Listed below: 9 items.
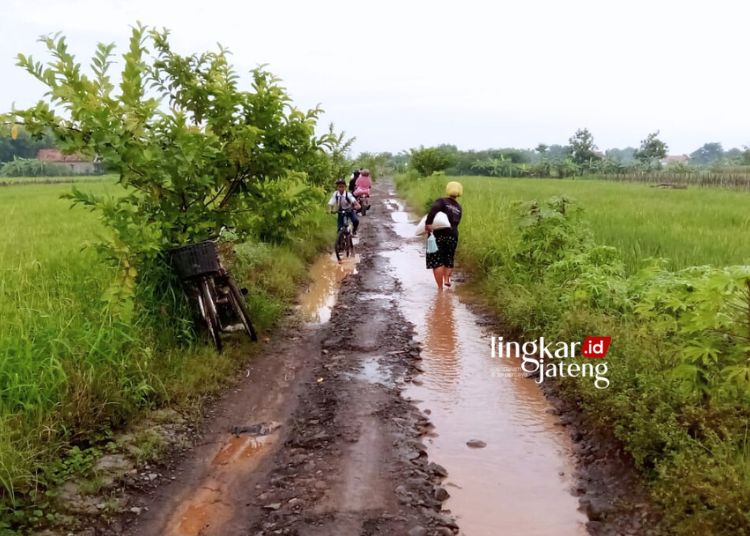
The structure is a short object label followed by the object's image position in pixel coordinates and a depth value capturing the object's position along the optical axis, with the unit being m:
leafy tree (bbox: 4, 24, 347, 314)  5.04
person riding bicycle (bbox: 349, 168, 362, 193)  15.78
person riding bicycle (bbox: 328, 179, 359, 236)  12.02
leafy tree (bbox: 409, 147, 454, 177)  36.75
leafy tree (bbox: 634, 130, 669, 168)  61.34
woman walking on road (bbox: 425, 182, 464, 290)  8.71
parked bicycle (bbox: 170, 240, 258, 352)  5.57
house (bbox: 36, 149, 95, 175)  57.40
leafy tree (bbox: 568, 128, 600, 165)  65.44
